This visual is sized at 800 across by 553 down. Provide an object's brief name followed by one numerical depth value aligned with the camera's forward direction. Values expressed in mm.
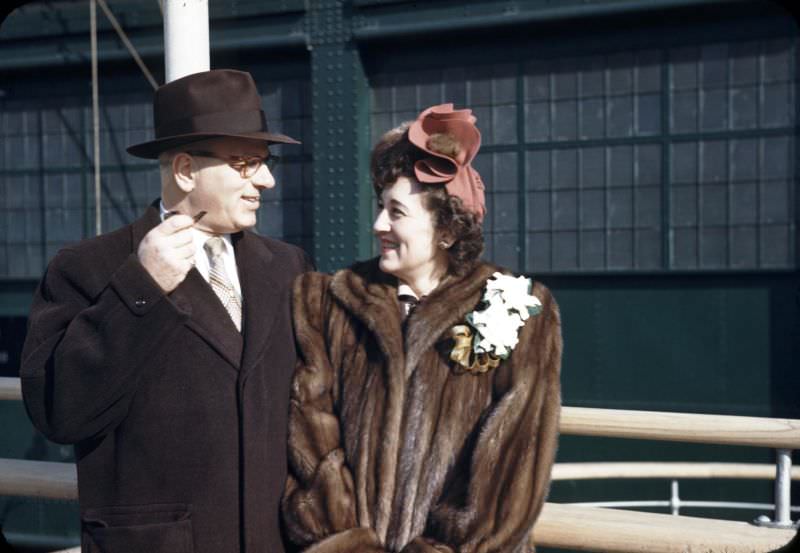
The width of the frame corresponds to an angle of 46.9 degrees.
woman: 3113
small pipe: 9073
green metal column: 10086
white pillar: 4316
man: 2994
